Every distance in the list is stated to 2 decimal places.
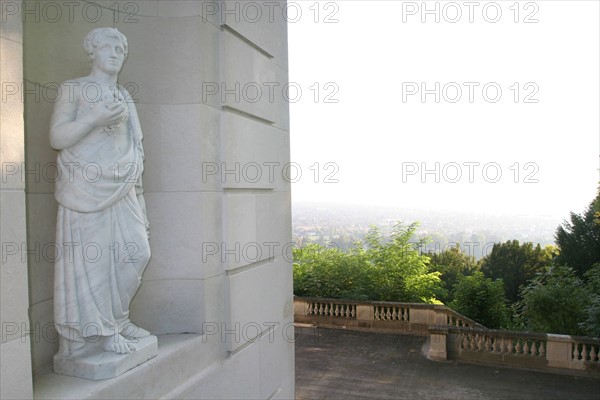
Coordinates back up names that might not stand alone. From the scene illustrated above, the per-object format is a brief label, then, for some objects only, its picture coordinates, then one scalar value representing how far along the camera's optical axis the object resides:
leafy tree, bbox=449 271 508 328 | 15.34
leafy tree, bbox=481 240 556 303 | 27.11
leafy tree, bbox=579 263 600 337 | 12.31
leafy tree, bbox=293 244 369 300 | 17.11
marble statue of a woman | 3.52
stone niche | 3.85
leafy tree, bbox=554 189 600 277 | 22.66
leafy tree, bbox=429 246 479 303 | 26.27
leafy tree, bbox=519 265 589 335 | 13.24
